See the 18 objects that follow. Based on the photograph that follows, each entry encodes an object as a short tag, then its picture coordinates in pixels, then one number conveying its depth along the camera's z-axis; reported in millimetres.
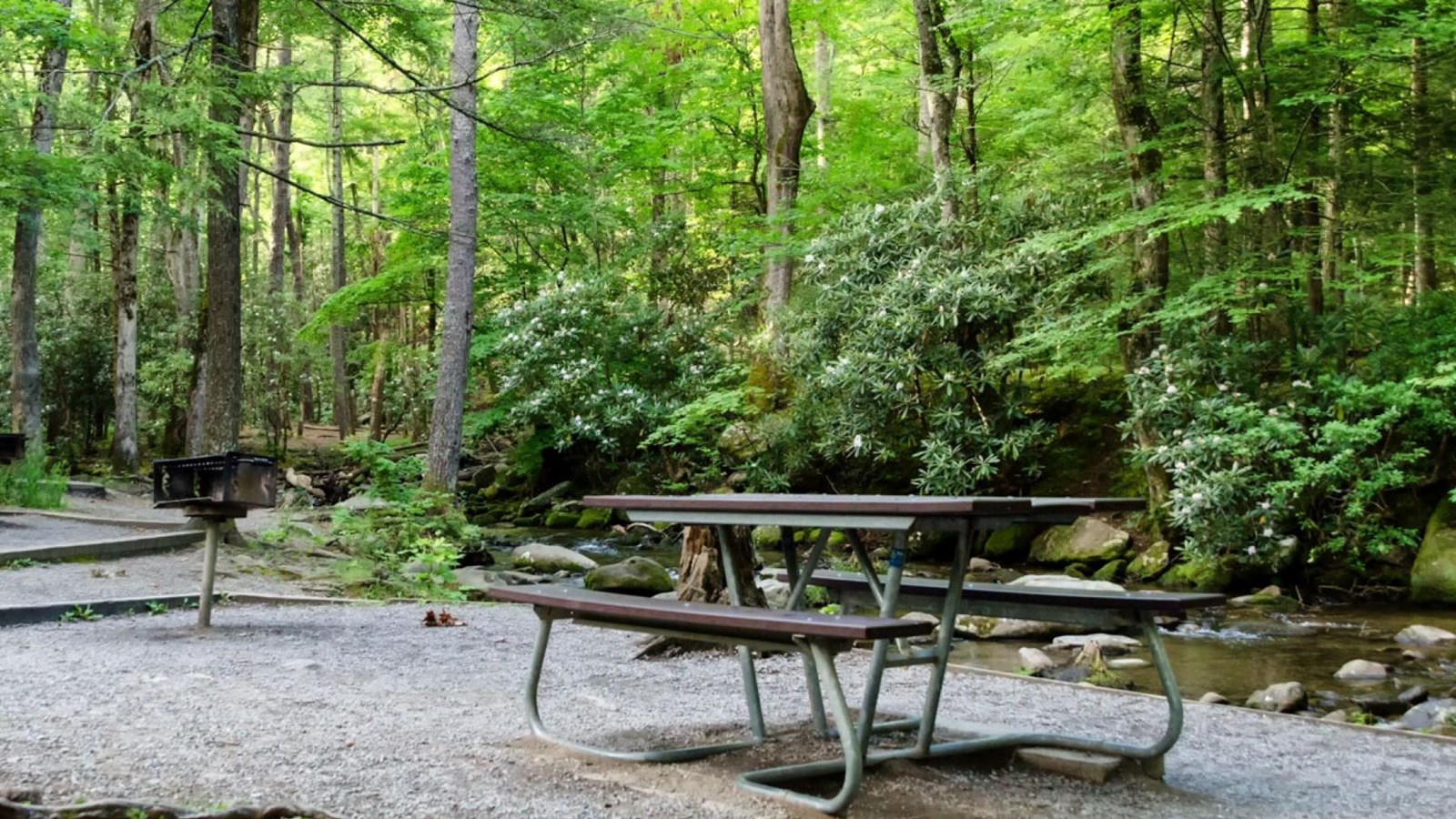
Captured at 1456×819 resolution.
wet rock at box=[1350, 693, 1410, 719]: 6277
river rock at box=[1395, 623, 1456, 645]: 8461
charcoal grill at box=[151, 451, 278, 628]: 6016
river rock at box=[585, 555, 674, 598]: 8234
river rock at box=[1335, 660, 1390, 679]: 7281
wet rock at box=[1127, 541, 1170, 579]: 11922
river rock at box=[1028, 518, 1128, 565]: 12625
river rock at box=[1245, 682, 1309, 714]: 6145
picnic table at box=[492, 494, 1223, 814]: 3035
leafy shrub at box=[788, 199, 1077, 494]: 12977
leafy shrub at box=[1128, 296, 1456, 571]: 10469
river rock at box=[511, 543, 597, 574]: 11977
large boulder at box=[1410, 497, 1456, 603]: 10188
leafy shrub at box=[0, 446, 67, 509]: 11523
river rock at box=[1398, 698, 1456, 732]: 5965
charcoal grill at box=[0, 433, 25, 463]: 9658
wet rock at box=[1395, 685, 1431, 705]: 6473
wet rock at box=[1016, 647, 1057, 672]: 7078
